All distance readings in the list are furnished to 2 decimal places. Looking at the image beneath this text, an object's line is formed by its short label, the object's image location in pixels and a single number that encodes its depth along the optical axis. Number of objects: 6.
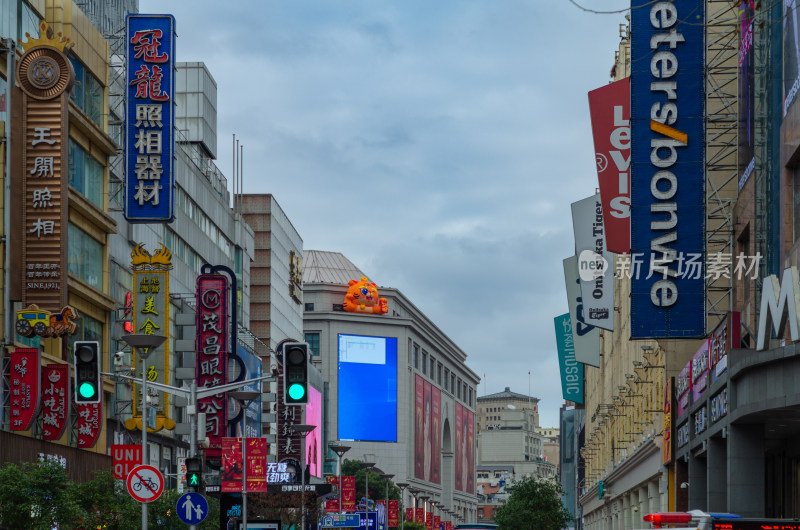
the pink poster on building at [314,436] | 129.12
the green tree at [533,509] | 95.12
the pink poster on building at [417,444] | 197.74
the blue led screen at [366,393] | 188.12
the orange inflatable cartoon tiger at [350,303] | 198.88
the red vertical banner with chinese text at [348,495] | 94.06
